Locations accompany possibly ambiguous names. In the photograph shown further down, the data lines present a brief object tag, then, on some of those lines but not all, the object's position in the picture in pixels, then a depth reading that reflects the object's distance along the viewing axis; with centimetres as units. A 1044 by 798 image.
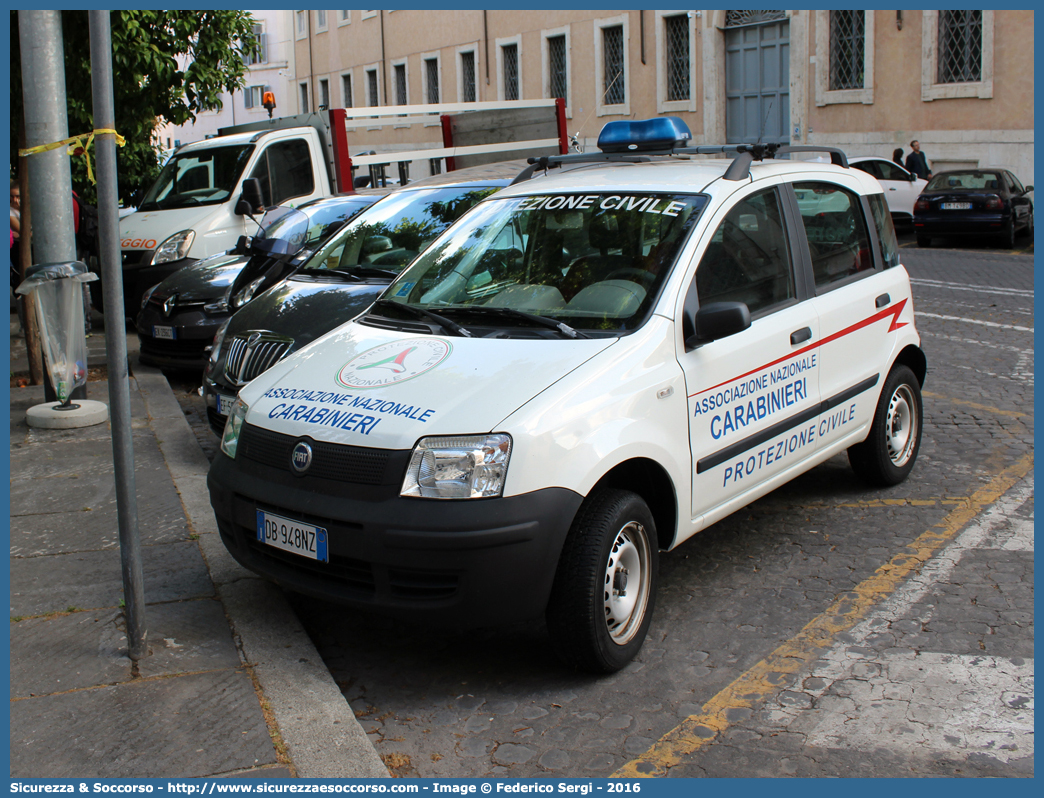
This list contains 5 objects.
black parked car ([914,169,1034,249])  1856
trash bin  708
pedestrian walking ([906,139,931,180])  2205
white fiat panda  353
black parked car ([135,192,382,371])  851
